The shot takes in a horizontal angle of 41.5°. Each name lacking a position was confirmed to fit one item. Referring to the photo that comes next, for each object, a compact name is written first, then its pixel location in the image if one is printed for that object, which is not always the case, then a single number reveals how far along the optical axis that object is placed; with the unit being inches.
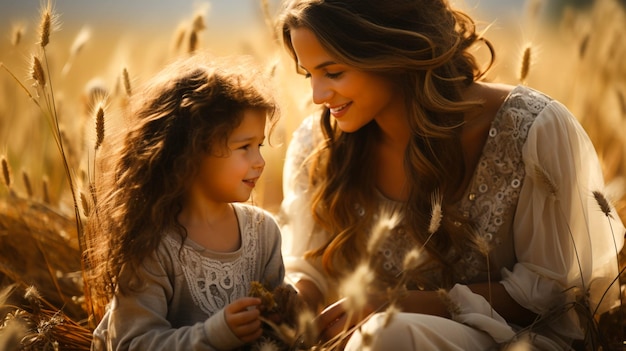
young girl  88.4
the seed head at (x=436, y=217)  85.2
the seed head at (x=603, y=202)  88.9
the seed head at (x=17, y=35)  113.9
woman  100.9
